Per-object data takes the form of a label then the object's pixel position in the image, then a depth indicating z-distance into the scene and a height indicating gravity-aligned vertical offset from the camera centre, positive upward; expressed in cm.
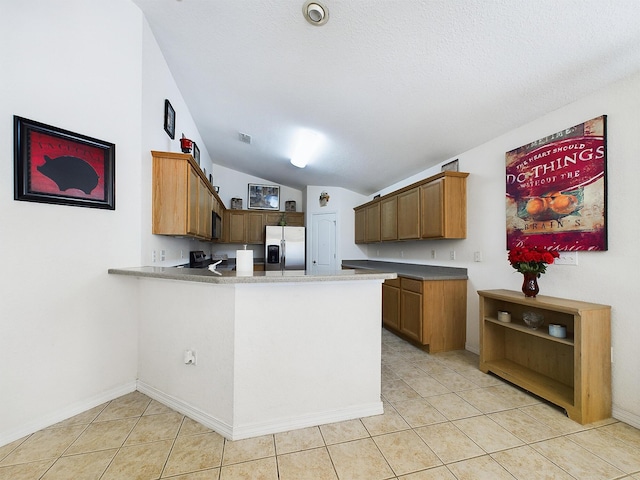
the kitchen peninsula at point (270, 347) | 171 -72
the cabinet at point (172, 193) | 249 +43
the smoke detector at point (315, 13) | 183 +155
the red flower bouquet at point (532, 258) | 218 -15
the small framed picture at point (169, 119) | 285 +129
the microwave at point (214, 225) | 405 +23
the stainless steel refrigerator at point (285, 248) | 586 -18
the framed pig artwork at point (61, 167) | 170 +50
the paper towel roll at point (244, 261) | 187 -15
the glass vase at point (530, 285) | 232 -38
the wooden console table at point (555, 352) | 188 -94
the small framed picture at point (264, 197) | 638 +101
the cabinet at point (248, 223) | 599 +36
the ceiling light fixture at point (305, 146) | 373 +138
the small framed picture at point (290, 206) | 648 +80
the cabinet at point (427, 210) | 321 +39
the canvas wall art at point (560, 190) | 203 +42
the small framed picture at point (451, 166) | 341 +93
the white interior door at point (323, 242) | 594 -5
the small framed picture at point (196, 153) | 375 +124
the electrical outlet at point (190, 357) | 189 -81
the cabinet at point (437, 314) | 313 -86
